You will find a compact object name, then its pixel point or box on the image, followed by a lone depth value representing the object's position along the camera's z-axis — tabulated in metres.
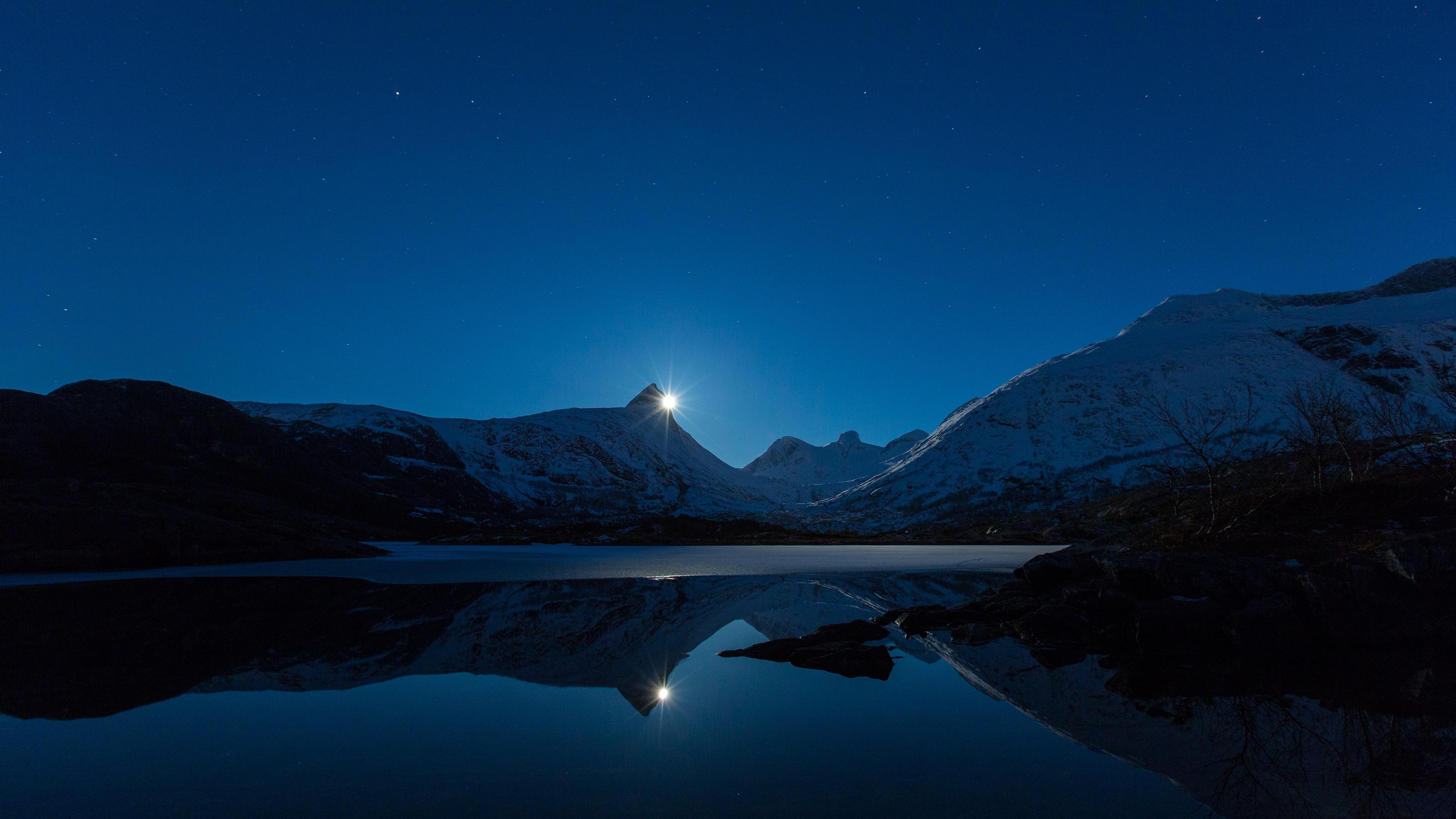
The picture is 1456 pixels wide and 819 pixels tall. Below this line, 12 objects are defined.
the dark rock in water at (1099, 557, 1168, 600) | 19.78
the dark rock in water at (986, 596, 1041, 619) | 21.27
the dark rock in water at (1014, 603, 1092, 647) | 18.41
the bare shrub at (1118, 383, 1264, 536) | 162.25
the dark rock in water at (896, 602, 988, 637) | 20.38
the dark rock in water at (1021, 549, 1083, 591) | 24.03
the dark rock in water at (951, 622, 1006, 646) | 18.41
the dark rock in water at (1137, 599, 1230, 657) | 16.98
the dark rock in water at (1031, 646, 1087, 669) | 15.38
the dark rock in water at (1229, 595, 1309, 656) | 16.28
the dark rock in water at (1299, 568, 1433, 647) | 16.50
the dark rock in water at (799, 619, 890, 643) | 18.20
